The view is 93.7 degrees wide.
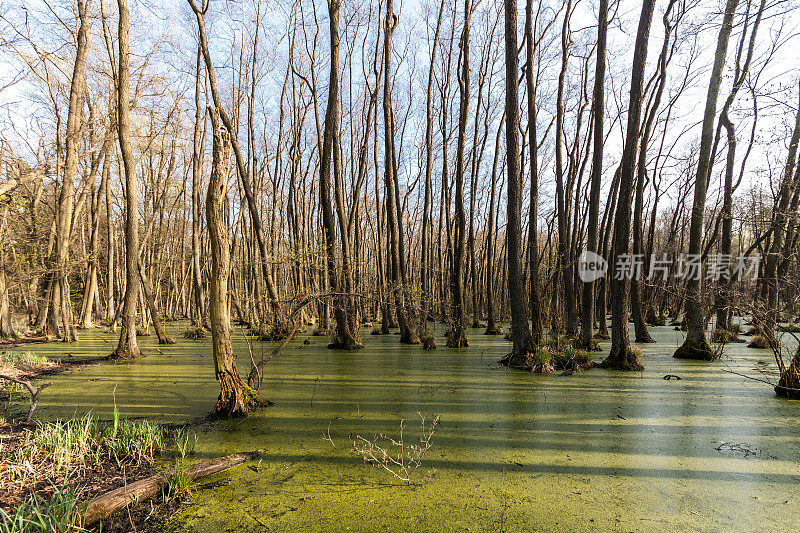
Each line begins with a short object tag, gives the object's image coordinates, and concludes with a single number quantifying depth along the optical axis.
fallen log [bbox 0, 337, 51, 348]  9.44
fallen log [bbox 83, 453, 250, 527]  2.09
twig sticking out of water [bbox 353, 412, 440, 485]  2.78
